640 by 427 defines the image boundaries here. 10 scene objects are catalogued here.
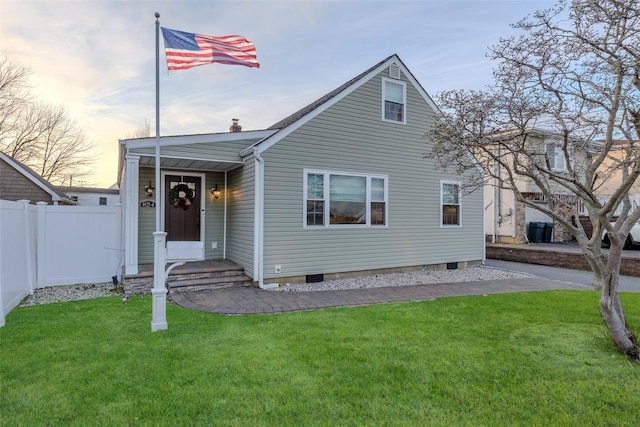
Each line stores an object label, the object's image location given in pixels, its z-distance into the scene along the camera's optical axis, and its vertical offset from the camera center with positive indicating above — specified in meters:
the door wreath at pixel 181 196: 9.17 +0.51
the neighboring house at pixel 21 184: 13.70 +1.24
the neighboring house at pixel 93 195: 23.88 +1.45
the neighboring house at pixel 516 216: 15.38 -0.01
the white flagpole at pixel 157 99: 5.50 +1.85
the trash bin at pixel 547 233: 16.20 -0.80
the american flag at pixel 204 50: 5.87 +2.94
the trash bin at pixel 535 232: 15.96 -0.74
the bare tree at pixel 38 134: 19.25 +5.16
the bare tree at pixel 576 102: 3.81 +1.44
